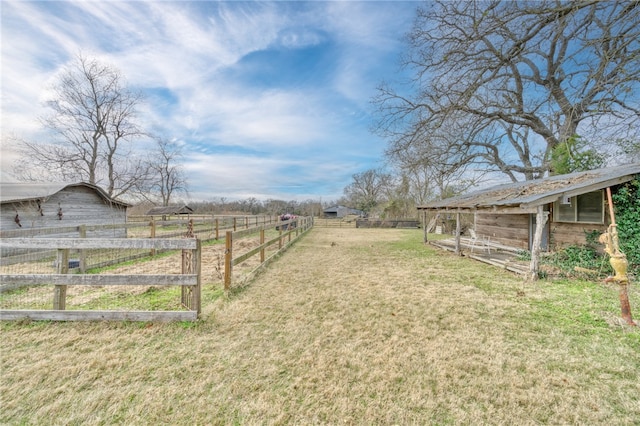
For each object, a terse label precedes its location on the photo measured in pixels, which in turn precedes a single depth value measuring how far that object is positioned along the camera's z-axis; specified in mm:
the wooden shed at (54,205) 9250
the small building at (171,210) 34281
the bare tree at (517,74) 5379
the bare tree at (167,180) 36969
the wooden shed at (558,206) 6102
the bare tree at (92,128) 18348
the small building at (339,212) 54988
